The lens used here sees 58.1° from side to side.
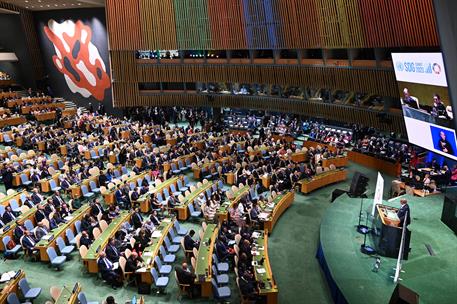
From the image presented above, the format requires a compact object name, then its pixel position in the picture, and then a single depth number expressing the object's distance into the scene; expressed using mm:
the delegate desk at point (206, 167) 16391
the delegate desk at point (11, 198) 12148
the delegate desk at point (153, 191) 13148
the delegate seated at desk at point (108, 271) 9094
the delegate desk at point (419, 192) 13906
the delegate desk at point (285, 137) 22156
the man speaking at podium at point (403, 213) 9811
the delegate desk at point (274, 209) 12133
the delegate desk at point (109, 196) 13255
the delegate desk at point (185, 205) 12688
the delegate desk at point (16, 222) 10308
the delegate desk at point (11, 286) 7863
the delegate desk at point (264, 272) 8391
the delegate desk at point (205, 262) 8797
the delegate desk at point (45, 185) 14148
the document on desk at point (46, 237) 10055
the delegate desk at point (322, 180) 15508
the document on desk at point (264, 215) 12133
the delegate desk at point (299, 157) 18612
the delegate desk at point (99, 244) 9512
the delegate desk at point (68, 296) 7625
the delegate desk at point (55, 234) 9891
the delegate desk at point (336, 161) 18031
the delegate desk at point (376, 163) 17281
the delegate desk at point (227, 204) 12250
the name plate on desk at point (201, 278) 8752
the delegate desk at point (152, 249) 9055
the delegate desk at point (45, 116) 22695
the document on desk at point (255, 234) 10641
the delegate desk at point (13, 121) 21078
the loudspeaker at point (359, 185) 12305
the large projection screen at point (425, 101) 10453
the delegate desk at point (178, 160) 16547
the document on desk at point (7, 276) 8414
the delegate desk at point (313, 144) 20150
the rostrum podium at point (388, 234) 9665
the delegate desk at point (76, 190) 13656
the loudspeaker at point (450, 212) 10953
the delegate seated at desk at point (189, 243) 10266
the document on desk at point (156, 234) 10496
